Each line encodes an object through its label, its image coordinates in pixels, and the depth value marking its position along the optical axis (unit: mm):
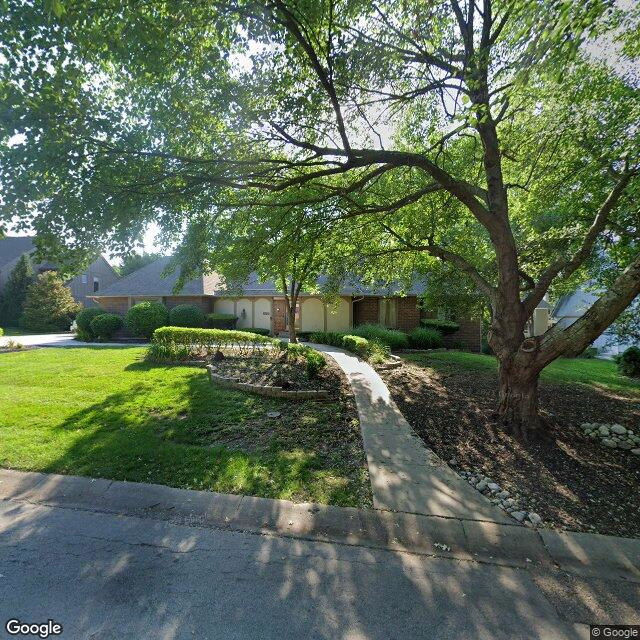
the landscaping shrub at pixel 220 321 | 19812
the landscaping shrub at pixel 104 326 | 18406
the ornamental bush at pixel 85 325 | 19012
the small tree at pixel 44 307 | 26938
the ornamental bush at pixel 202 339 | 11234
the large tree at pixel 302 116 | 4160
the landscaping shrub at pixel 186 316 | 18969
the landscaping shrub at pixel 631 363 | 12336
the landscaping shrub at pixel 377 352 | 10781
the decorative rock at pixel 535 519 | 3142
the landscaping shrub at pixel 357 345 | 11836
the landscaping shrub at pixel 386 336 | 14539
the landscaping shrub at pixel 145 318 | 18094
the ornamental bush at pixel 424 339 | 15419
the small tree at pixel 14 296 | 30531
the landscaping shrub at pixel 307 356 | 8055
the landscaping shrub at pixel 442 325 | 17141
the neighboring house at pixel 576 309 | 21719
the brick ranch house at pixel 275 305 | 18422
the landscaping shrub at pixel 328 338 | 14807
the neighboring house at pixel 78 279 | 34625
